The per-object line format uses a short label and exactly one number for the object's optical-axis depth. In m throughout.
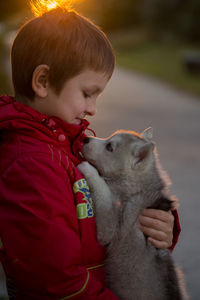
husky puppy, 2.73
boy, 2.02
